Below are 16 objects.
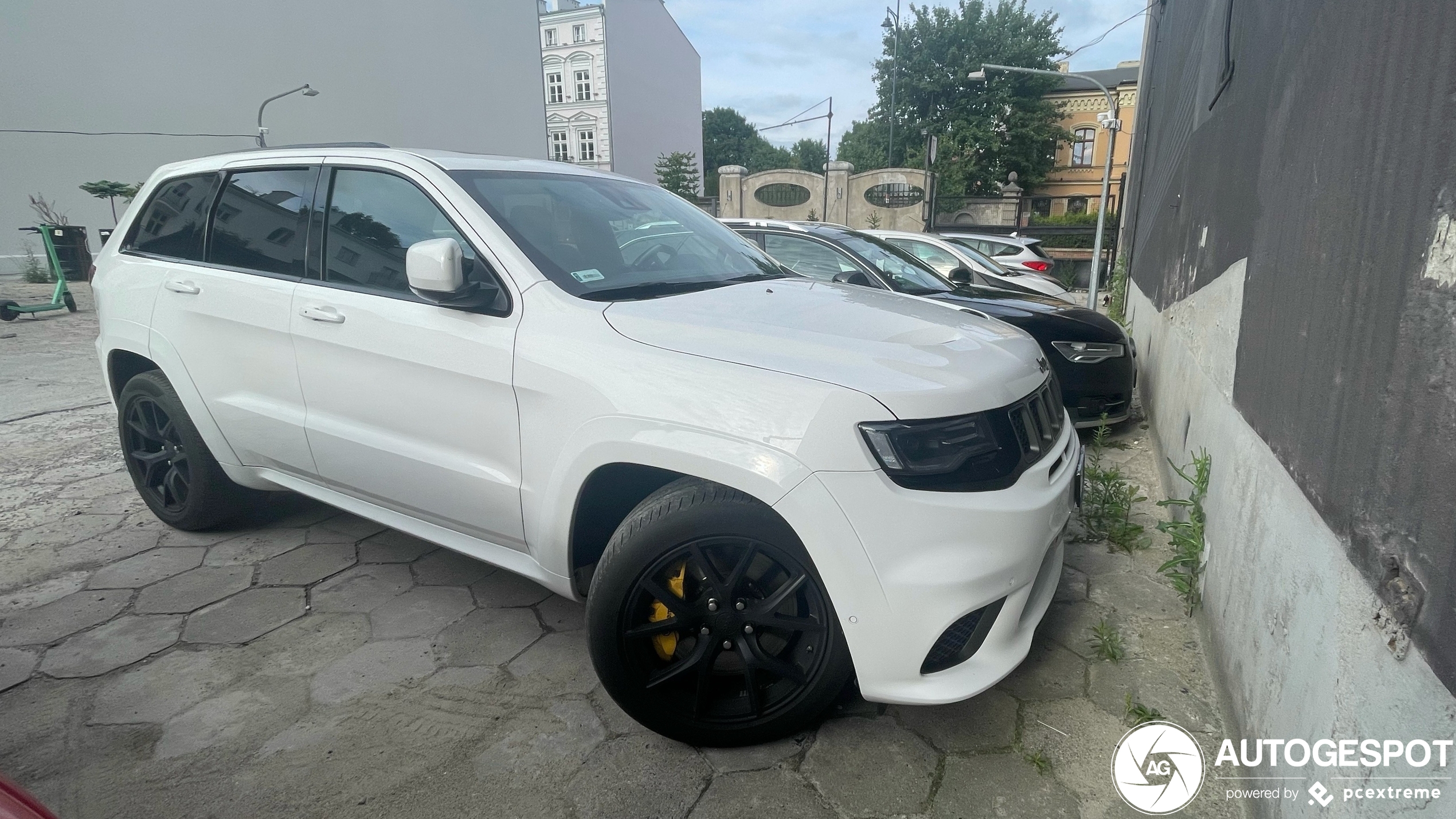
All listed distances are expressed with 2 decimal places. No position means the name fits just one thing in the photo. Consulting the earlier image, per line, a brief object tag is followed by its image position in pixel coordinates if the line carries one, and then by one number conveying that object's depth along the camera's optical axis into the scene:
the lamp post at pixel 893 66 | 41.81
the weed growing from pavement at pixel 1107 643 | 2.67
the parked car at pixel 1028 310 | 5.02
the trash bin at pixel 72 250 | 13.32
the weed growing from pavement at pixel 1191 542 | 2.96
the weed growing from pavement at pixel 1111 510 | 3.62
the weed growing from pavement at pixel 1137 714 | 2.34
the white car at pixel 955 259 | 8.21
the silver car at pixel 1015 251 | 12.20
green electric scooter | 10.02
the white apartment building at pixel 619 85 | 42.44
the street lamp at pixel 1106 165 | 10.85
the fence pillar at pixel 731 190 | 31.30
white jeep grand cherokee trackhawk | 1.92
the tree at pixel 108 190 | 14.12
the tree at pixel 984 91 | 40.88
